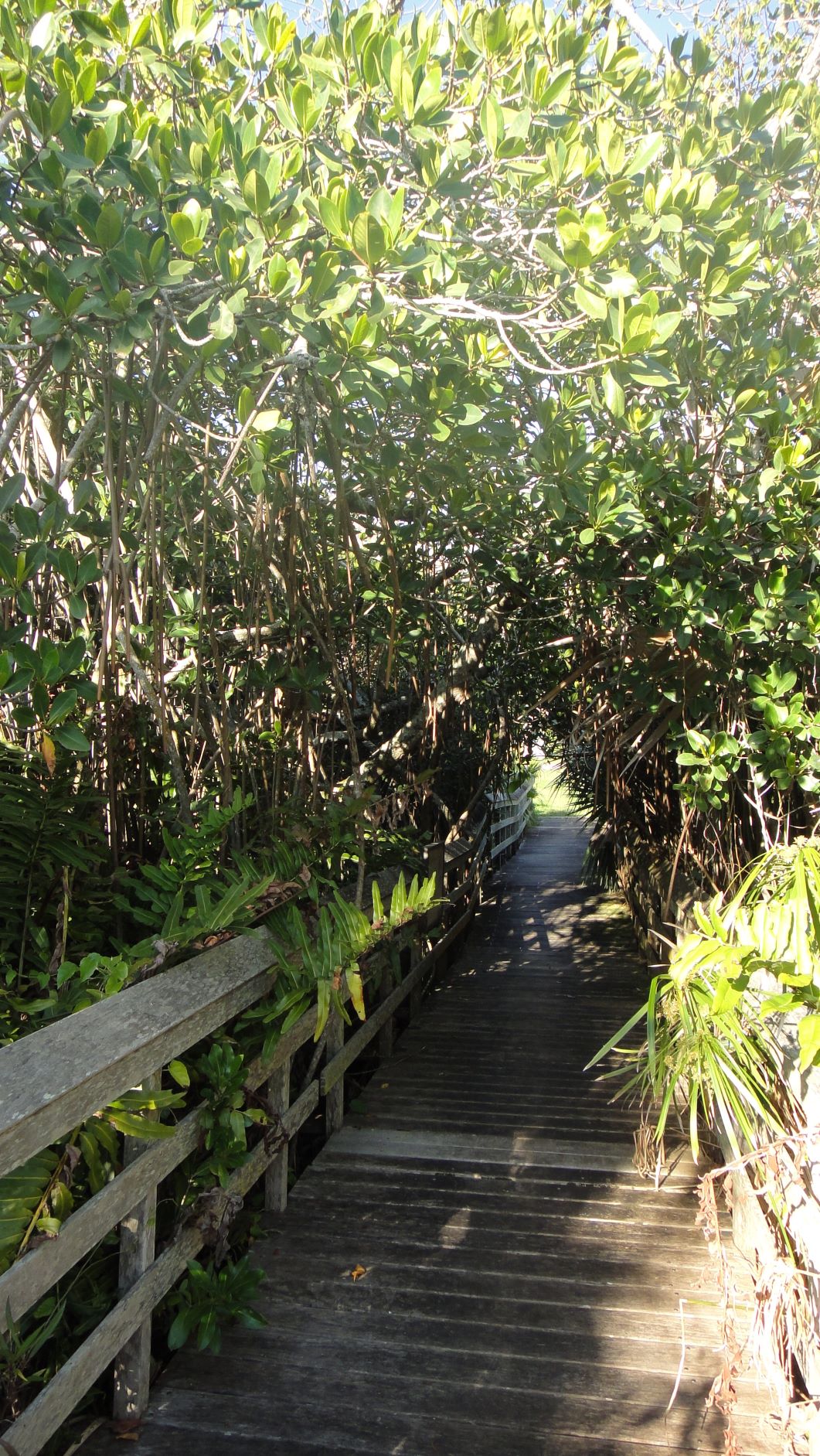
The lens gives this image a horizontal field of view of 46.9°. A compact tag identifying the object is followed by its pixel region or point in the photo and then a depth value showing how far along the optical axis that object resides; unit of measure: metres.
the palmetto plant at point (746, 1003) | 1.68
